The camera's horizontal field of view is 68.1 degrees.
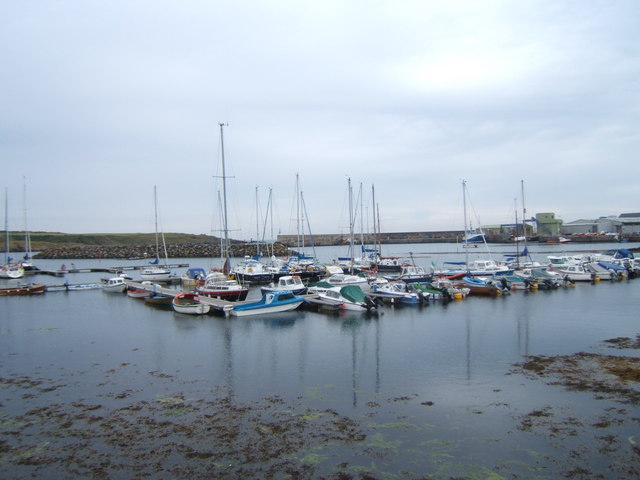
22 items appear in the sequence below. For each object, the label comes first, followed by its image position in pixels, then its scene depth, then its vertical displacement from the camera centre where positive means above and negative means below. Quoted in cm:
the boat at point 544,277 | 4606 -462
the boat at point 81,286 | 5469 -472
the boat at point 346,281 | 4399 -401
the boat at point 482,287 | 4295 -486
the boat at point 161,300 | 4144 -494
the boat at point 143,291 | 4484 -453
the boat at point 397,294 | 3791 -470
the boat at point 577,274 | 5078 -467
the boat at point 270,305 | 3356 -462
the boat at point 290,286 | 3950 -395
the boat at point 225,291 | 3859 -400
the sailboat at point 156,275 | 5934 -385
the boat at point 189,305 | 3494 -464
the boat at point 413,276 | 4772 -409
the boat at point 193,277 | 5271 -390
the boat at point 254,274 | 5781 -400
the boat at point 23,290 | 5006 -441
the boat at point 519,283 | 4516 -483
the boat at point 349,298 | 3438 -449
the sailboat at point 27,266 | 8149 -301
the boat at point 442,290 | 3988 -478
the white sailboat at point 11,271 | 7006 -342
